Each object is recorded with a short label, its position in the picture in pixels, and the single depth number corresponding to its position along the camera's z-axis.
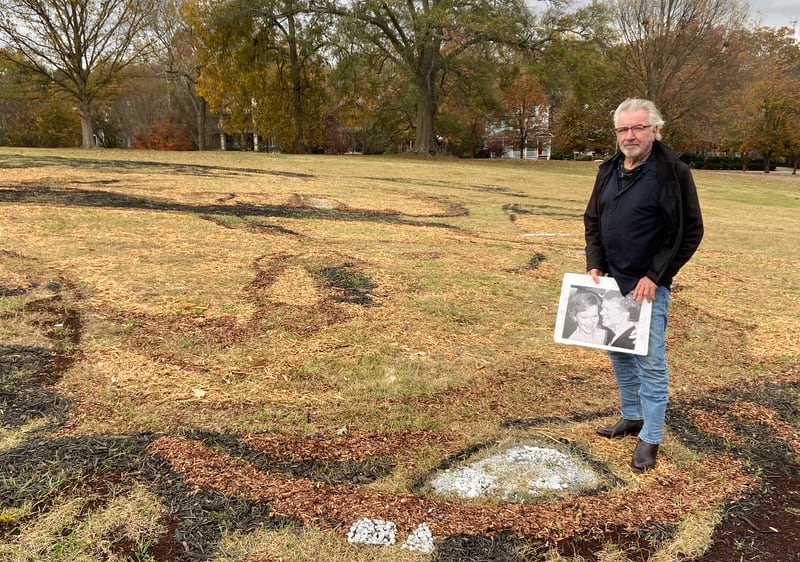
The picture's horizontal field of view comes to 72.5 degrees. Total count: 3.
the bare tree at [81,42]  24.27
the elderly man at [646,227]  2.47
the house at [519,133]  44.09
